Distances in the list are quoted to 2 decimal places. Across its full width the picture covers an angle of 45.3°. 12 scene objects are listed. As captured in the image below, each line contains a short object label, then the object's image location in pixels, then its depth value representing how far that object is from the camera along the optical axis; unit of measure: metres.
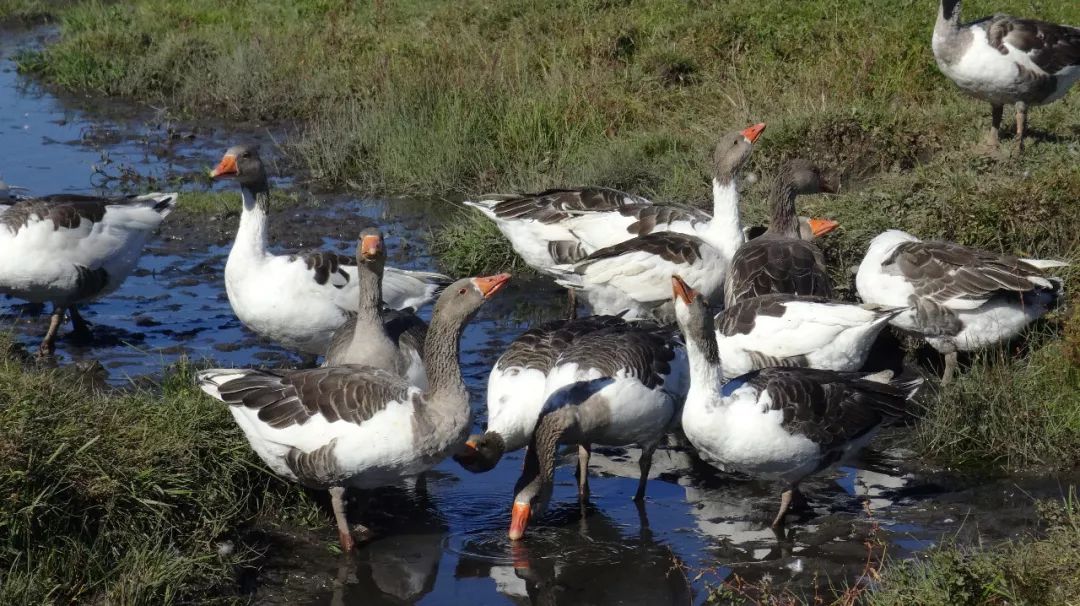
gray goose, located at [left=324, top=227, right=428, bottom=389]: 7.41
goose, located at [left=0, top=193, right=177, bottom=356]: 9.12
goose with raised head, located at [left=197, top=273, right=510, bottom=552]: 6.29
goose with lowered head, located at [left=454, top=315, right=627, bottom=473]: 6.94
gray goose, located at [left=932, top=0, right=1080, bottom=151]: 10.95
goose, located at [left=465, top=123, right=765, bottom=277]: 9.60
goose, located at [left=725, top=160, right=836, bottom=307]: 8.71
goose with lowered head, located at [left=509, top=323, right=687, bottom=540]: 6.80
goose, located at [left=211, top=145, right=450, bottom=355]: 8.45
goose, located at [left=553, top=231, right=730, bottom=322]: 9.20
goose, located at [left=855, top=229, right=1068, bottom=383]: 8.14
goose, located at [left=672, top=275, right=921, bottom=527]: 6.66
